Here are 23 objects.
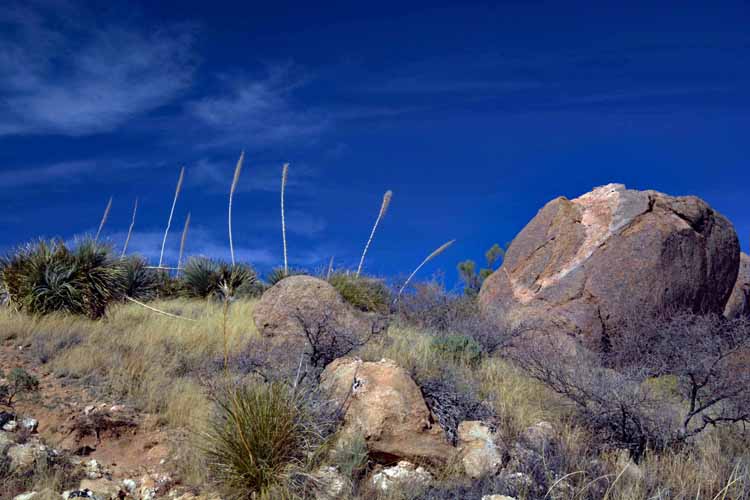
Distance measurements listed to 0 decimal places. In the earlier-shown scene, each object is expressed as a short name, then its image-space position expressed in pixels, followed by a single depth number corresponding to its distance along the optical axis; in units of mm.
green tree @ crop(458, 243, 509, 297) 24522
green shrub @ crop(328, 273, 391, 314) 16078
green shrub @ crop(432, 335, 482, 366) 10750
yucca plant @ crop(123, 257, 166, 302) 16141
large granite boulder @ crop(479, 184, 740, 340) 12875
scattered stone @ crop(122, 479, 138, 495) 6848
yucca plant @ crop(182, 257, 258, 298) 18688
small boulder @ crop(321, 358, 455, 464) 6938
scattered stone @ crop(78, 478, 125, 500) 6609
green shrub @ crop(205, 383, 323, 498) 6309
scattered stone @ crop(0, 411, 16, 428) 7766
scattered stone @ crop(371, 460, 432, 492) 6371
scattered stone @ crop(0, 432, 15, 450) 7051
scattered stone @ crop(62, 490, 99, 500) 6296
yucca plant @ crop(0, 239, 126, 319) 12945
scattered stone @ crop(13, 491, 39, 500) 6270
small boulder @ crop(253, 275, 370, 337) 11656
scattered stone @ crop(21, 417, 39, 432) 7781
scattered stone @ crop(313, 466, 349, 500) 6074
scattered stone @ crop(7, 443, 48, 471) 6863
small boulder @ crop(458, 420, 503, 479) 6891
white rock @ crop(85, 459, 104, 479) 7069
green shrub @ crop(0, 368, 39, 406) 8562
